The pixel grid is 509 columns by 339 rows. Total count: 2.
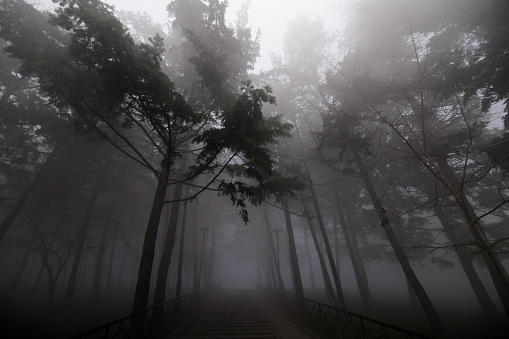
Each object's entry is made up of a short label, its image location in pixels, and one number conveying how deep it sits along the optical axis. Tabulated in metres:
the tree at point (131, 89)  5.99
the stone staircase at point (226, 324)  8.45
